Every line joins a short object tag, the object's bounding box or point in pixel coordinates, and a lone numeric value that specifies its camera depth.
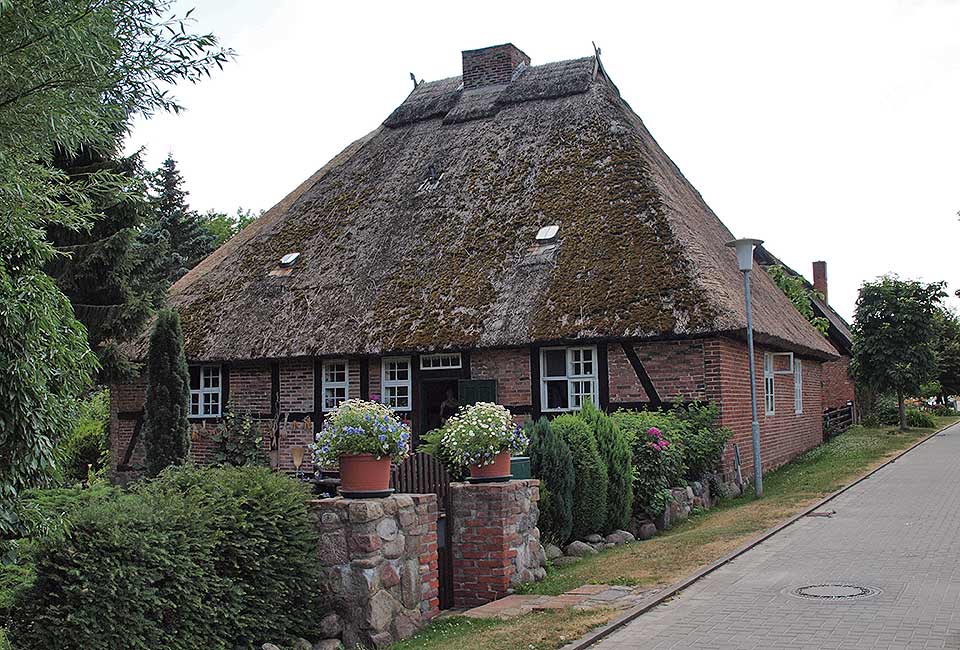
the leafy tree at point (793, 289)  29.34
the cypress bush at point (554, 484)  10.91
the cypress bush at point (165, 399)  17.78
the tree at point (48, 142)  4.96
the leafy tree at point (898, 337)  28.36
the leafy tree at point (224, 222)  52.60
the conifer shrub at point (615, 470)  12.04
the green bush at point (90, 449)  23.30
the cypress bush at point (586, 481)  11.38
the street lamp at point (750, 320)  15.10
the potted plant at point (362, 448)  7.57
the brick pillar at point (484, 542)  8.77
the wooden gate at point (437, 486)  8.52
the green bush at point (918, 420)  32.59
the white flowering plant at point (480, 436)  9.07
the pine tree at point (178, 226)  38.53
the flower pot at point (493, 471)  9.12
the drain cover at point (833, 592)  8.01
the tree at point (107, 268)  17.03
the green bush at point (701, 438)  14.77
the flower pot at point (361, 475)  7.58
